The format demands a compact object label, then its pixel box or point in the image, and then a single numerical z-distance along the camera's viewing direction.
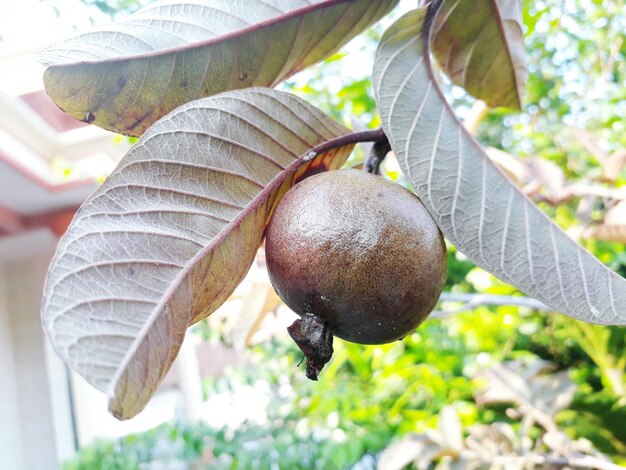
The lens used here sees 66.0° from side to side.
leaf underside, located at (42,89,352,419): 0.11
